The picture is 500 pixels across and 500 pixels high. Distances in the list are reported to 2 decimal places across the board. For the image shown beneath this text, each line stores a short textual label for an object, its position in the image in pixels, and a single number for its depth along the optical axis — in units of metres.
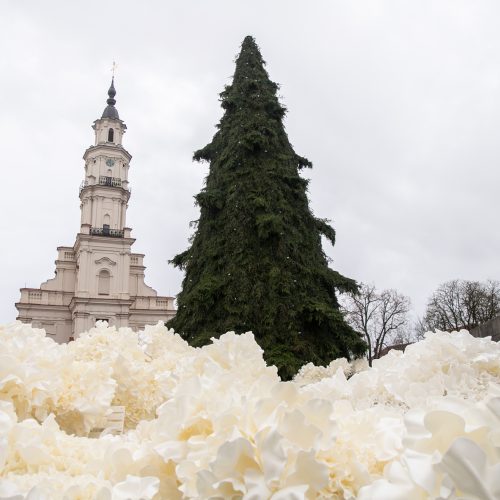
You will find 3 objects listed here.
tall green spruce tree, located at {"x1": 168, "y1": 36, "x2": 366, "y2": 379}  8.71
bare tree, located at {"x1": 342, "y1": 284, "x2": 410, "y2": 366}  37.59
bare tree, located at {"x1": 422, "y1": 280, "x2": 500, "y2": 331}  37.78
